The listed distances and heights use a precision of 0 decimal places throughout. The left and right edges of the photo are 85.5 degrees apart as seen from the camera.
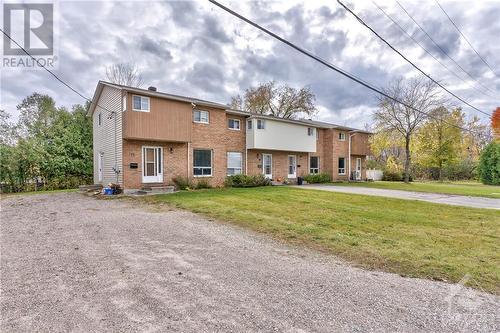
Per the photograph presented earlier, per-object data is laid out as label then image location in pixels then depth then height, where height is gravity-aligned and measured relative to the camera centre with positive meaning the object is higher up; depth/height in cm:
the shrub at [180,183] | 1559 -85
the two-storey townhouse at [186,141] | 1415 +173
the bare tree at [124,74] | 2763 +978
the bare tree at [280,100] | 3494 +871
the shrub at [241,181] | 1744 -87
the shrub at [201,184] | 1615 -97
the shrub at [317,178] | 2234 -94
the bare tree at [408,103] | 2514 +581
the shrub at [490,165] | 2800 -4
